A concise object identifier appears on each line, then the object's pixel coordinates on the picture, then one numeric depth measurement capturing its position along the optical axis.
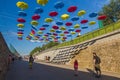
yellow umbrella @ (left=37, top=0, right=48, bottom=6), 9.03
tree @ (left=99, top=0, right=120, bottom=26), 21.77
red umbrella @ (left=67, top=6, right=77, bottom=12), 10.75
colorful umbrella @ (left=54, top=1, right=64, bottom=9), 10.24
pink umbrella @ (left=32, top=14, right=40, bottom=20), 11.28
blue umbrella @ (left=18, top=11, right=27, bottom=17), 11.04
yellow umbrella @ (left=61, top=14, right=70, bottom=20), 11.53
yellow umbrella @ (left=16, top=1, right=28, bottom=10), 9.69
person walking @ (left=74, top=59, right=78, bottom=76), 6.86
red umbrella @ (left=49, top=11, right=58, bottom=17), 11.15
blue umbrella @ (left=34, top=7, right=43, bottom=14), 10.69
